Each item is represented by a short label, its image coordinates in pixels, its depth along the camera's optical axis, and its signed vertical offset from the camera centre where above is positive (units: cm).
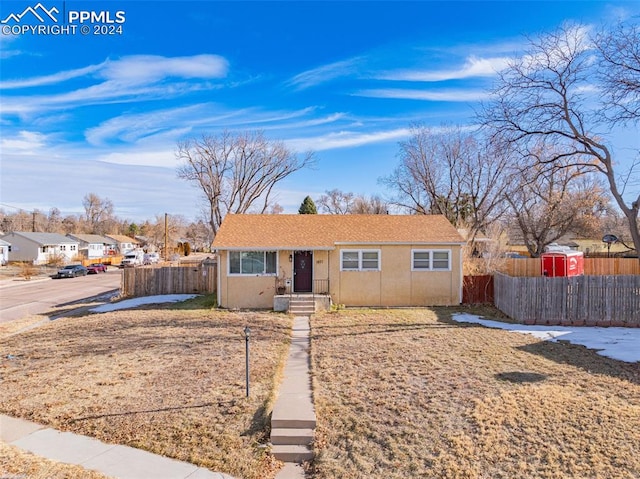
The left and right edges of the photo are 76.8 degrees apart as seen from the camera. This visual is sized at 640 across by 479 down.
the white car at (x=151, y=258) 5178 -111
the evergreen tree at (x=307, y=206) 4022 +443
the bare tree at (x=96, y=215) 8488 +747
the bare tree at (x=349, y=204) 5247 +659
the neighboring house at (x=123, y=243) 7044 +113
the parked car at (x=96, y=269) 4080 -198
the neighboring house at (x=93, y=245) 5951 +75
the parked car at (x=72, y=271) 3578 -201
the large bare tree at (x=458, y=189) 3073 +504
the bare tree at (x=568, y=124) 1309 +444
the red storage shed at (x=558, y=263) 1888 -55
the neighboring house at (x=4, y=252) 4728 -37
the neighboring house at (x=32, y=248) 4941 +13
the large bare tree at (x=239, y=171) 3947 +800
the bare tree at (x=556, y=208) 2980 +337
